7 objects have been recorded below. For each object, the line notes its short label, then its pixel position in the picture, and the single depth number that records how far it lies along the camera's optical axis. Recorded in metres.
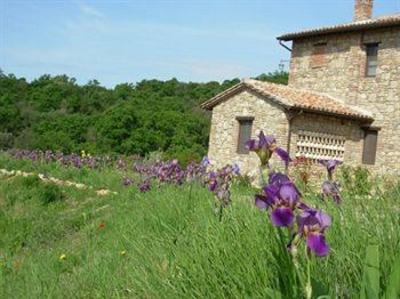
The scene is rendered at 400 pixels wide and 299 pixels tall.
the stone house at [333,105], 17.61
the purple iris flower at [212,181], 3.95
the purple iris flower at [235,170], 4.30
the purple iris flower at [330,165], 3.21
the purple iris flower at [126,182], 8.48
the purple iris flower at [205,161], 4.97
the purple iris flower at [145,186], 6.84
